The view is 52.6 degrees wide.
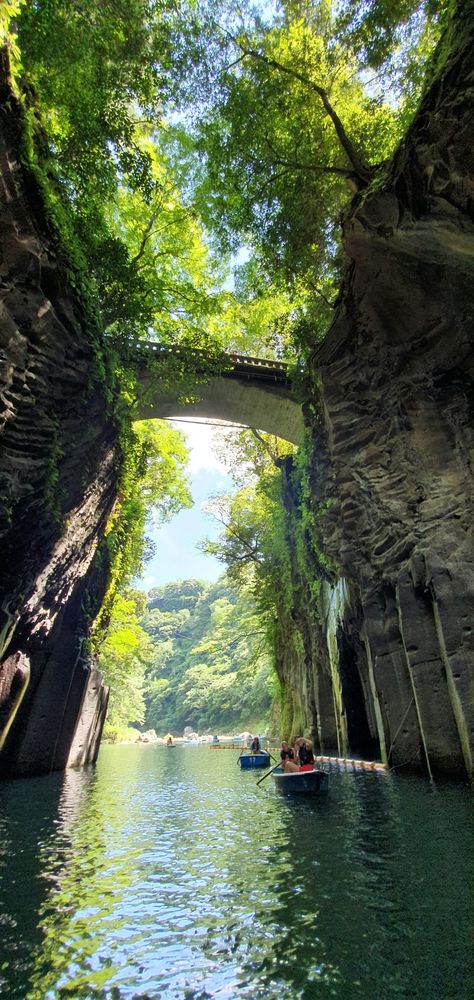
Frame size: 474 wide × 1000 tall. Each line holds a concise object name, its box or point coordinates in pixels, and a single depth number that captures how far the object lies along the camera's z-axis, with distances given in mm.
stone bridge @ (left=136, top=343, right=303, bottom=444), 20275
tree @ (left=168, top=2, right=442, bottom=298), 12695
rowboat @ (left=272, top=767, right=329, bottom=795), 9617
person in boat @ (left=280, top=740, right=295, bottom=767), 11486
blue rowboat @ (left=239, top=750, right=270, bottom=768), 18047
